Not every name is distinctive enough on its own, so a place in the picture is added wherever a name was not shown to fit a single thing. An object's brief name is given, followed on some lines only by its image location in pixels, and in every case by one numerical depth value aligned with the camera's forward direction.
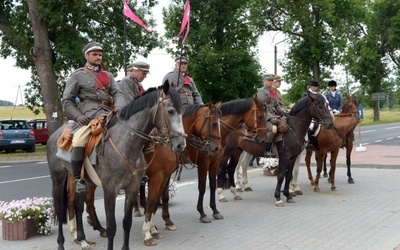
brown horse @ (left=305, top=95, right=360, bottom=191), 12.84
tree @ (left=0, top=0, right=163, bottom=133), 24.45
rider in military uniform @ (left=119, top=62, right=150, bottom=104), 8.65
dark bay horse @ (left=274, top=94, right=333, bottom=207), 11.41
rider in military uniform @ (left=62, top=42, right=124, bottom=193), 7.04
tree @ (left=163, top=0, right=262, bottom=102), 36.34
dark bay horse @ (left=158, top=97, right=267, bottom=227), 9.95
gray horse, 6.55
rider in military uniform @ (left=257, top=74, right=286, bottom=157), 11.12
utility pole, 44.85
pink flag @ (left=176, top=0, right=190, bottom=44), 8.78
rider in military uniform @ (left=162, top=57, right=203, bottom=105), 9.66
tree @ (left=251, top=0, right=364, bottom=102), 42.28
